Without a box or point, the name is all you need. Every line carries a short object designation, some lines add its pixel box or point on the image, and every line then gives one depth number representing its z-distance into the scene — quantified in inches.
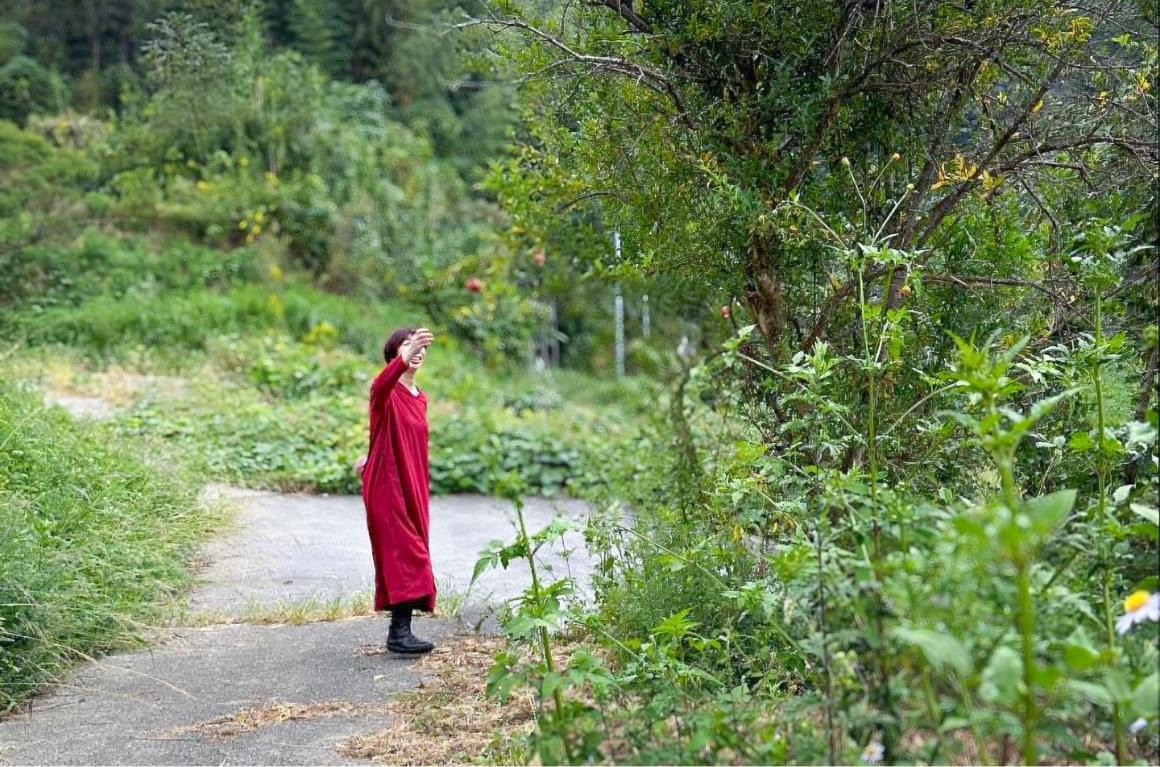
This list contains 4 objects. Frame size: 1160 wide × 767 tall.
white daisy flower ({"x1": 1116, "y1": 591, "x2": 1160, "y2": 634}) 106.1
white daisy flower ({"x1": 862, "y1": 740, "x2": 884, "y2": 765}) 107.0
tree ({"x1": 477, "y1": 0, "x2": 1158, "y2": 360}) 177.9
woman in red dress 209.3
